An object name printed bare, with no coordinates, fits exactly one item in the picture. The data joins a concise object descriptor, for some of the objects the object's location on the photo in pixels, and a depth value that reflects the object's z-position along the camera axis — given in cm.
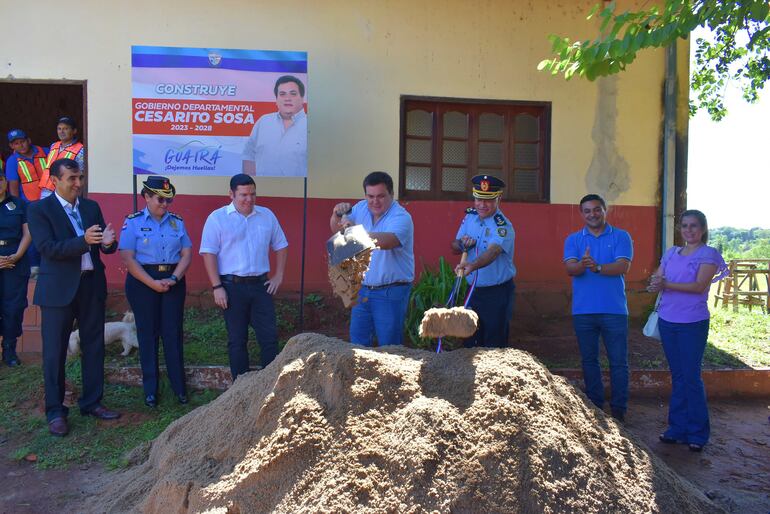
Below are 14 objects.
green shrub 610
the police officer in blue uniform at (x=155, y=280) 509
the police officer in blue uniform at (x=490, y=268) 508
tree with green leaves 417
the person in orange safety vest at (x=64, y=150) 680
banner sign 614
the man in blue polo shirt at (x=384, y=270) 467
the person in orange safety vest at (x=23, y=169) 706
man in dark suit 460
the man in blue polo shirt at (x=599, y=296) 496
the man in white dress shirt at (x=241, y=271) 511
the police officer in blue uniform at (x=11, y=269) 583
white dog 582
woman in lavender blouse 469
